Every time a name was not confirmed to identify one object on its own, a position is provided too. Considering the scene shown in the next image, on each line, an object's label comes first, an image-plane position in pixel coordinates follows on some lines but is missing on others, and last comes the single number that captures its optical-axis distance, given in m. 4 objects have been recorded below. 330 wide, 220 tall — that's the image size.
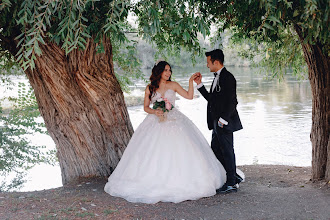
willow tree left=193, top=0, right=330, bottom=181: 4.71
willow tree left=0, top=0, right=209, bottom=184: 6.03
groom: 5.34
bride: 5.26
